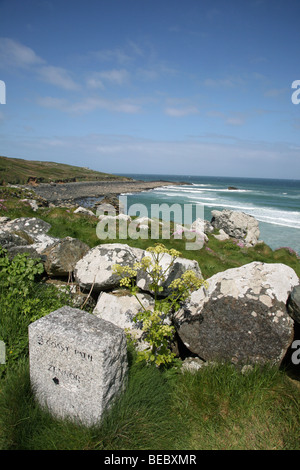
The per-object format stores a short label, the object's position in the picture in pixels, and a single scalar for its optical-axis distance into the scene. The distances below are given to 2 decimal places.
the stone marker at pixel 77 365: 3.34
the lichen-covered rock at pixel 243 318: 4.68
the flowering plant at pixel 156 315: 4.23
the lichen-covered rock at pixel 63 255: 6.78
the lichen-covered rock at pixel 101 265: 6.45
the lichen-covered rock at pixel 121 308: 5.78
